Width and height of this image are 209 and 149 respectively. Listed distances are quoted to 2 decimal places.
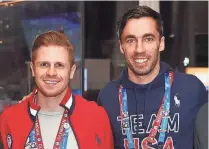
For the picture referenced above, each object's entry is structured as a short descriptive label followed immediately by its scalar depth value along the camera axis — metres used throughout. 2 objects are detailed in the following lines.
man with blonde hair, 1.91
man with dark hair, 2.07
